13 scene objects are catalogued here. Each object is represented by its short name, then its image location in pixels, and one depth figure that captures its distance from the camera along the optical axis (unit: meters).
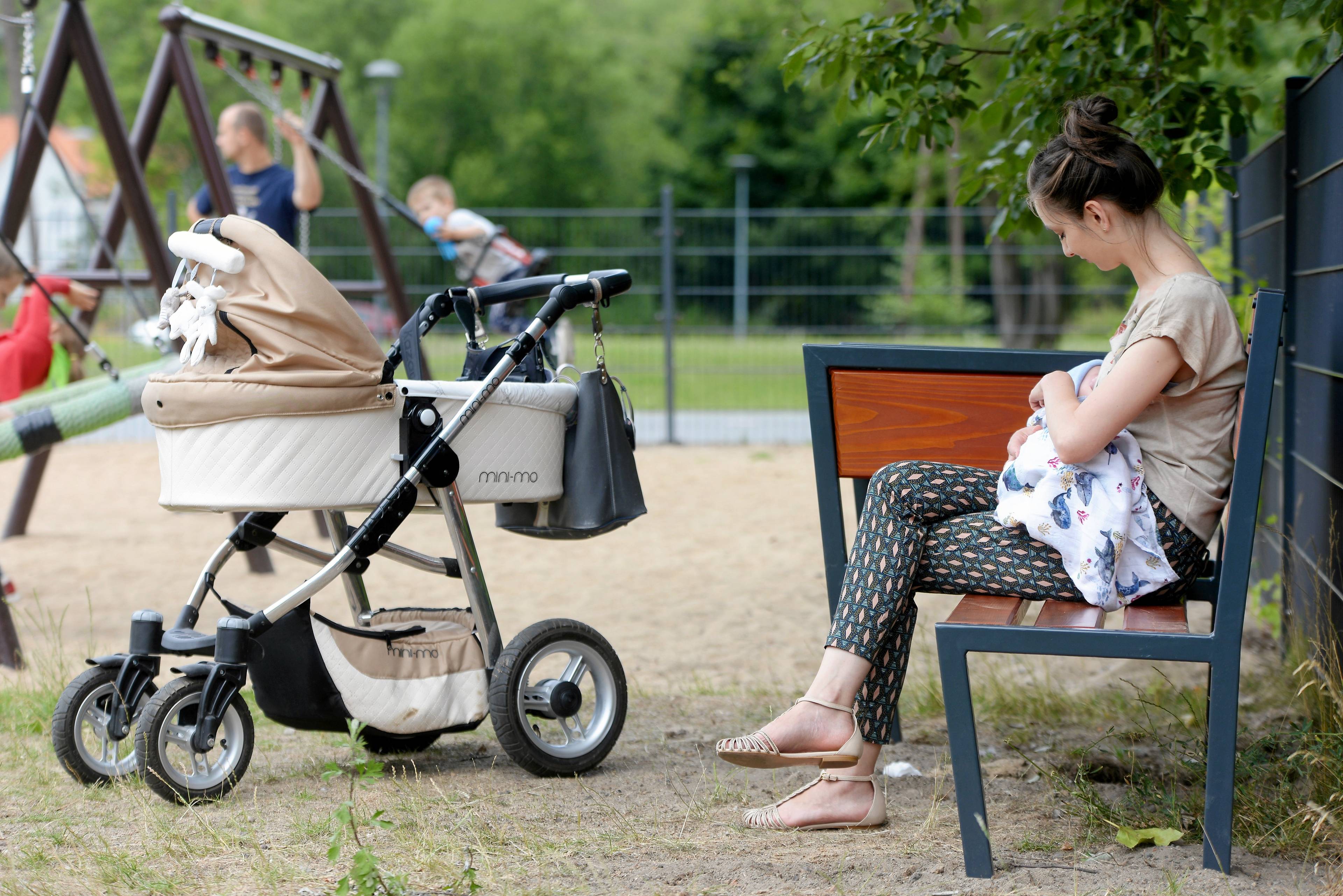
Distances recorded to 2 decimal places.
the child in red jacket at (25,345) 10.72
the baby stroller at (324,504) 5.58
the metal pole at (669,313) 22.23
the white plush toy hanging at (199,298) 5.57
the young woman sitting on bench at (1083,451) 4.87
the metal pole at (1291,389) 7.30
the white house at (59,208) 23.50
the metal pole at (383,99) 39.87
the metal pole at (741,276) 23.12
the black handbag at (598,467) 6.36
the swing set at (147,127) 11.14
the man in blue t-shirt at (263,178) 13.02
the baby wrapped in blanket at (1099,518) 4.98
